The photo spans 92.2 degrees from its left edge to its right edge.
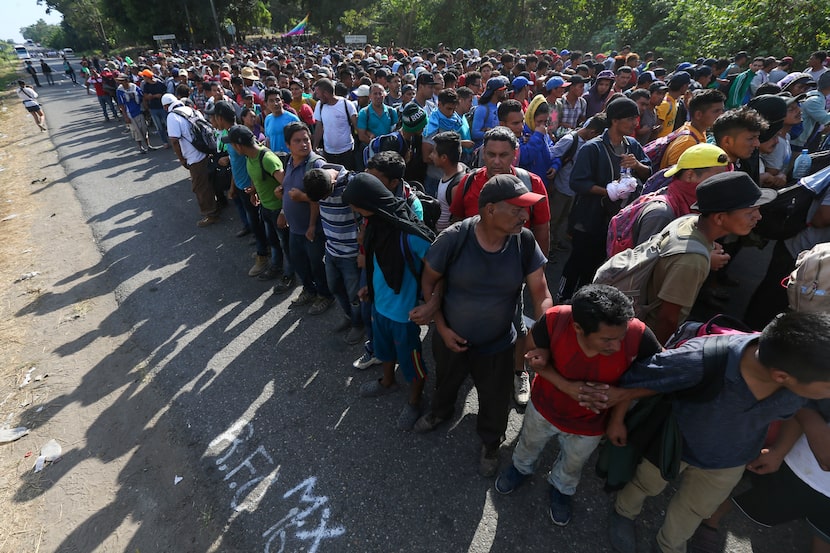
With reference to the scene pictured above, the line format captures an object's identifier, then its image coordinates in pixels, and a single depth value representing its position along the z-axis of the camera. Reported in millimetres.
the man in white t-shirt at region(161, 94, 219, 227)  6160
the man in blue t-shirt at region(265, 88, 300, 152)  5469
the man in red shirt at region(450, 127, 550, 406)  3084
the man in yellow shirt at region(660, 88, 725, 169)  3582
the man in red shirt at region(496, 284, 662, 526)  1756
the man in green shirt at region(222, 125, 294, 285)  4414
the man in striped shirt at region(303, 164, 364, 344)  3410
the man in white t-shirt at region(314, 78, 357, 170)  6105
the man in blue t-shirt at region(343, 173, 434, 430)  2723
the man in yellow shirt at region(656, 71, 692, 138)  5688
